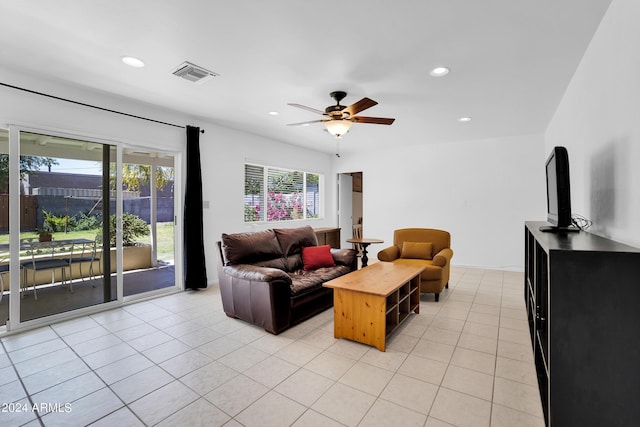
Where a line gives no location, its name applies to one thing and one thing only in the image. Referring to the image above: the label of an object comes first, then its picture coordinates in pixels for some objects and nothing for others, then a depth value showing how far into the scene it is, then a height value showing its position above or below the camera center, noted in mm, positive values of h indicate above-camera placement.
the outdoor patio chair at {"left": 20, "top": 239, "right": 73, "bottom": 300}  3281 -486
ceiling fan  3215 +1027
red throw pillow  4027 -619
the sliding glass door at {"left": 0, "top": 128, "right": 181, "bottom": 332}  3045 -84
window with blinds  5699 +383
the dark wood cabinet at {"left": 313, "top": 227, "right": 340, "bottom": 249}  6062 -513
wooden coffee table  2648 -881
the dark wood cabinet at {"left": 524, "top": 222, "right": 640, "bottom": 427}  1344 -579
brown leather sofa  2936 -742
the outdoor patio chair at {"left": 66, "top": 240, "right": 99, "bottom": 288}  3719 -507
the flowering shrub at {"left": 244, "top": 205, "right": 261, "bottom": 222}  5579 -11
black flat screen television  2021 +143
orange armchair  3883 -626
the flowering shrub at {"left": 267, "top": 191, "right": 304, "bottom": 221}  6160 +129
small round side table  5223 -529
